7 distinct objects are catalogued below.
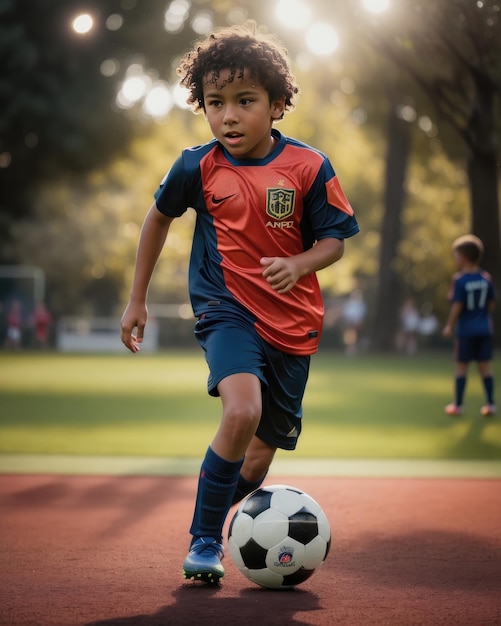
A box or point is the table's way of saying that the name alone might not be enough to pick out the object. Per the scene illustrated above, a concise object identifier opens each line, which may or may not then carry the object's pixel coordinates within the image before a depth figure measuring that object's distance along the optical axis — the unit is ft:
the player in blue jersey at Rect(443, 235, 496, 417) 42.04
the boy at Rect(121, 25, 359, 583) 15.17
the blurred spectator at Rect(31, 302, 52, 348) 117.50
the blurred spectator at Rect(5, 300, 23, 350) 116.47
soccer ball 14.94
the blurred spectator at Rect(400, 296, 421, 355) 118.83
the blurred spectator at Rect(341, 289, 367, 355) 121.25
